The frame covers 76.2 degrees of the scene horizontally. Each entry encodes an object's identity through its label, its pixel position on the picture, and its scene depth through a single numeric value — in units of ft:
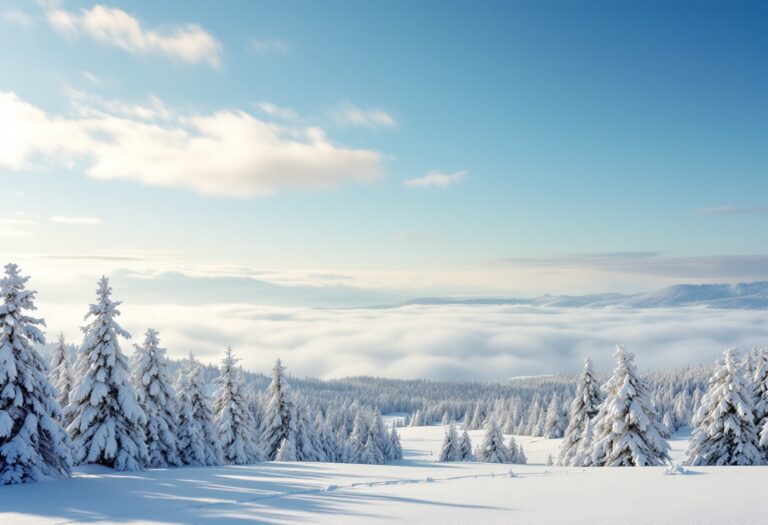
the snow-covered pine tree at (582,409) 150.51
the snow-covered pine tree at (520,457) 227.20
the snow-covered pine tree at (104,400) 81.30
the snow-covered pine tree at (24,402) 59.31
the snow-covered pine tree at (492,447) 199.21
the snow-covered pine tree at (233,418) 134.51
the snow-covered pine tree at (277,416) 155.74
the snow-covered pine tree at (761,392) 115.85
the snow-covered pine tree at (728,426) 111.45
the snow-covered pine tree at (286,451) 144.97
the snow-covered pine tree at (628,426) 109.40
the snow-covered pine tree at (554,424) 343.87
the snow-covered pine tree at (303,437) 157.38
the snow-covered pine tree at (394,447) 274.24
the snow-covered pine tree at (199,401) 120.16
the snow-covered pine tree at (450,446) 223.75
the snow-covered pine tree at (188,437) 112.27
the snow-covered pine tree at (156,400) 101.76
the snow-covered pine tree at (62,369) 124.67
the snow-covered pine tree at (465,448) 228.43
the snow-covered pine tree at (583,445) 131.84
